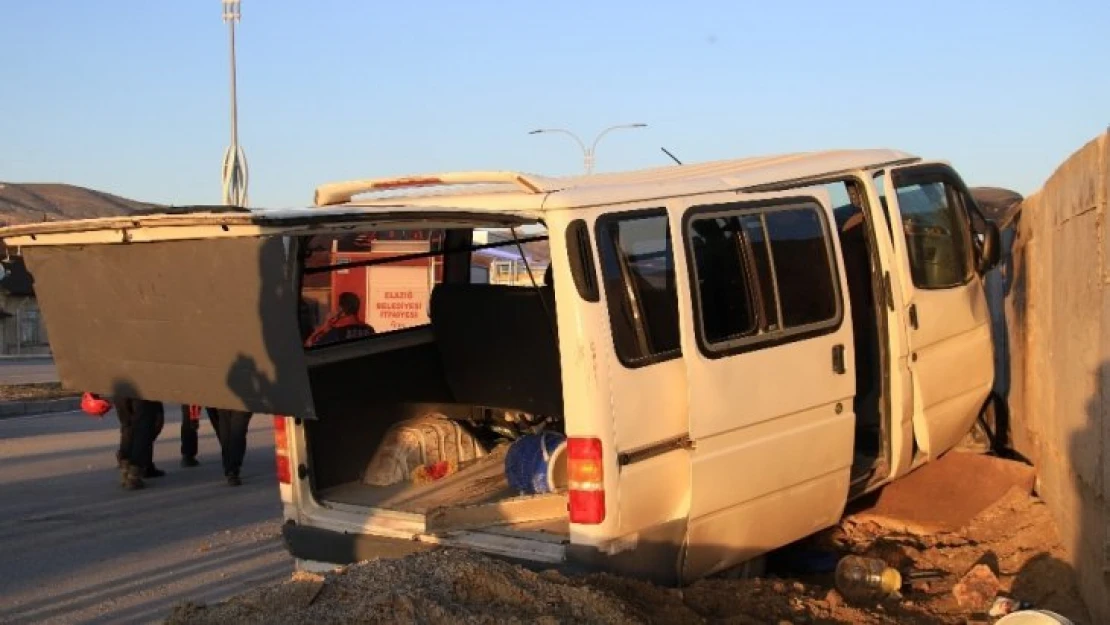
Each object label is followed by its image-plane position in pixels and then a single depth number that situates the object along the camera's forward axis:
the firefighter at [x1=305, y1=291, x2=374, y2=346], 7.33
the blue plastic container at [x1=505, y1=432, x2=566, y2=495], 6.49
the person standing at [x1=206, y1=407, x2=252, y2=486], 11.65
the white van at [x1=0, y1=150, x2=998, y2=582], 5.14
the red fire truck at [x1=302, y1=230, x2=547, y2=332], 7.30
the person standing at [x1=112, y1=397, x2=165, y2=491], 11.41
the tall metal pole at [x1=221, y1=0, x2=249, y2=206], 23.69
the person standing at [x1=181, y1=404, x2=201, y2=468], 12.88
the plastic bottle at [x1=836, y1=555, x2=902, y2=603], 6.12
